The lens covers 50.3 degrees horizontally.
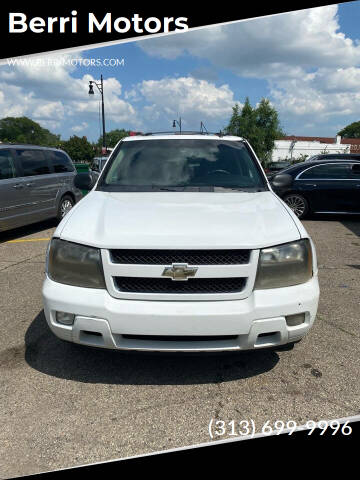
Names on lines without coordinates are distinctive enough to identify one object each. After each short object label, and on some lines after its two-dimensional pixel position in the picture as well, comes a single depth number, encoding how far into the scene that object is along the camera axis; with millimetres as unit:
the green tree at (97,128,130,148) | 113350
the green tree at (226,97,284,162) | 61844
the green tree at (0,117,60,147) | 114650
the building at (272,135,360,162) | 67312
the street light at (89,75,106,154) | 24739
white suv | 2289
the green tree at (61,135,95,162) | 84688
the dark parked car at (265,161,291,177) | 26145
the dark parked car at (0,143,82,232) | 6988
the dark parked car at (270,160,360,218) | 9484
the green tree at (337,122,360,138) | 112562
